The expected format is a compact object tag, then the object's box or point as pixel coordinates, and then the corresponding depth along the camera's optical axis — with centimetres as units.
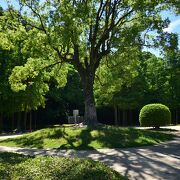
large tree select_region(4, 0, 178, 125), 901
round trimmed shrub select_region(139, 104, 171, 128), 1289
